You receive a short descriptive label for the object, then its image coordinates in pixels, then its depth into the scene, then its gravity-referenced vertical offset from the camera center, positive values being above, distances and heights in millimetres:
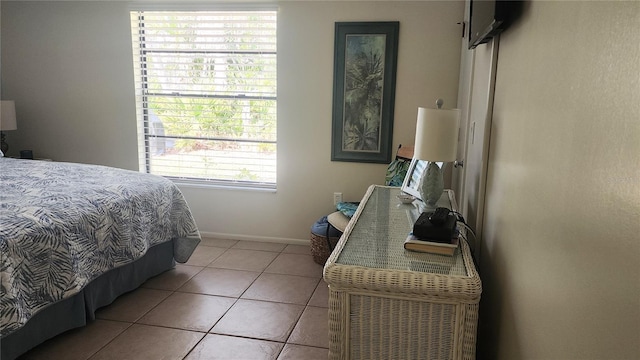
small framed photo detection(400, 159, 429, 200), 2230 -357
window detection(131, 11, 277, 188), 3672 +86
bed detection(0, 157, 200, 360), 1989 -724
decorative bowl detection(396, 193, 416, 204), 2287 -455
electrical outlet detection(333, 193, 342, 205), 3682 -736
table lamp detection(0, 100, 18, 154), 3796 -124
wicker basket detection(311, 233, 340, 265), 3322 -1041
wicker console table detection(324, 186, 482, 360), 1364 -609
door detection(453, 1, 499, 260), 1702 -95
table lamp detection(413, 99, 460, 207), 1809 -100
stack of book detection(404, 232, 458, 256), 1565 -476
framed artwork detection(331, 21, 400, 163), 3387 +142
